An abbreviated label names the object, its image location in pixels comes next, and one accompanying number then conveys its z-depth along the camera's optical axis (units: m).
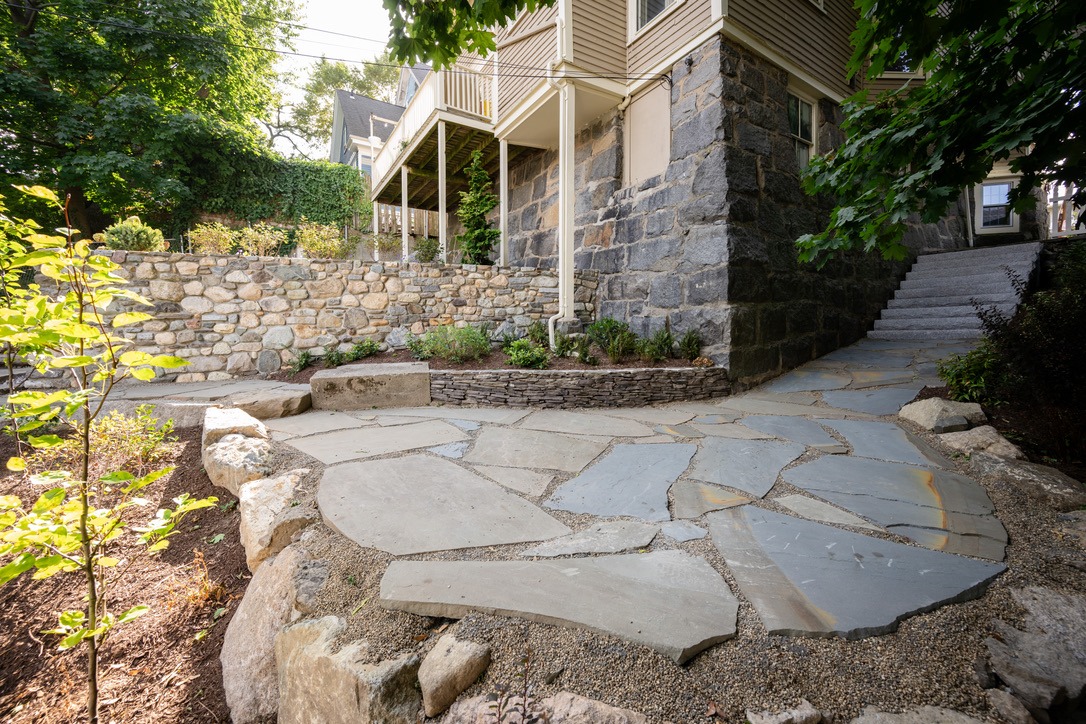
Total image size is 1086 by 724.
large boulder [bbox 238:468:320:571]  1.75
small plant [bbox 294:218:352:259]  6.14
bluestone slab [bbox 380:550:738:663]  1.12
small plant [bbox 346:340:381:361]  5.14
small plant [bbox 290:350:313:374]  4.99
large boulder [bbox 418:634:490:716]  1.02
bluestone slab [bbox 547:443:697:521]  1.93
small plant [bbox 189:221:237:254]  5.61
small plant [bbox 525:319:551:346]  5.31
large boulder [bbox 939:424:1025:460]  2.31
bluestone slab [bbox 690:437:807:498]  2.20
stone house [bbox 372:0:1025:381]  4.44
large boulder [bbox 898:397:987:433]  2.77
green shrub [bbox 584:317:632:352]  5.02
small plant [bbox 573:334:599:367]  4.61
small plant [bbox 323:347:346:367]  5.04
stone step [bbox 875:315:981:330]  5.27
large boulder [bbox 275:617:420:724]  1.03
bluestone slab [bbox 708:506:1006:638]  1.18
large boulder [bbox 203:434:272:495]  2.25
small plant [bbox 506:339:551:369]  4.40
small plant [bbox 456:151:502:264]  6.88
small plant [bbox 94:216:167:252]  4.65
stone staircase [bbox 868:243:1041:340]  5.37
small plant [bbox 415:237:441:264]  6.84
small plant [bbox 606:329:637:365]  4.56
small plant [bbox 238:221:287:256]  5.58
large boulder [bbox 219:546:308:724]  1.38
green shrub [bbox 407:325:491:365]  4.68
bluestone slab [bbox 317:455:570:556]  1.61
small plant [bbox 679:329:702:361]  4.54
